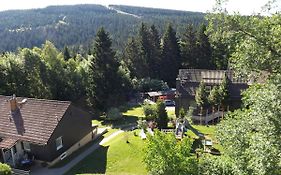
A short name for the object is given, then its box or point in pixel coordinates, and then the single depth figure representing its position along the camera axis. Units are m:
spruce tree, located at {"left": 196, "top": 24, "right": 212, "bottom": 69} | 48.56
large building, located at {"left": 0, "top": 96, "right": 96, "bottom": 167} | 19.61
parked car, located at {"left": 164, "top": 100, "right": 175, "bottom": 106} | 41.04
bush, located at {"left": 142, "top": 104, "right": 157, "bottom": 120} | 27.74
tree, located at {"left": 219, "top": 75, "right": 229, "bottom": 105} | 30.56
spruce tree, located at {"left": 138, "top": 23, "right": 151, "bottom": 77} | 48.85
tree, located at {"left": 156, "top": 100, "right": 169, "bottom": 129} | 24.53
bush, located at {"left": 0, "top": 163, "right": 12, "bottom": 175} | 15.78
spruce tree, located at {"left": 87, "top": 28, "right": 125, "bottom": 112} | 34.35
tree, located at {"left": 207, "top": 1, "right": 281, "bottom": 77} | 8.74
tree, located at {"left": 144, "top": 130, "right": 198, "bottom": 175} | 11.18
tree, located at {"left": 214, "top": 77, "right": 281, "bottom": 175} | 7.94
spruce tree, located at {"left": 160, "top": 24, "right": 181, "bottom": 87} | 49.10
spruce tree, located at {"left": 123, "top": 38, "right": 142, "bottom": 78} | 49.10
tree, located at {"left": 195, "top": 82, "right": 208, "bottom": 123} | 30.44
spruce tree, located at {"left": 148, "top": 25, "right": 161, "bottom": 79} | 49.14
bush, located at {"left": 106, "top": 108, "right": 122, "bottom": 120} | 31.11
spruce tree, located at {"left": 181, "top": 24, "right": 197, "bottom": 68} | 49.31
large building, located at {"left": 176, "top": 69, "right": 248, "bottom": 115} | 31.69
